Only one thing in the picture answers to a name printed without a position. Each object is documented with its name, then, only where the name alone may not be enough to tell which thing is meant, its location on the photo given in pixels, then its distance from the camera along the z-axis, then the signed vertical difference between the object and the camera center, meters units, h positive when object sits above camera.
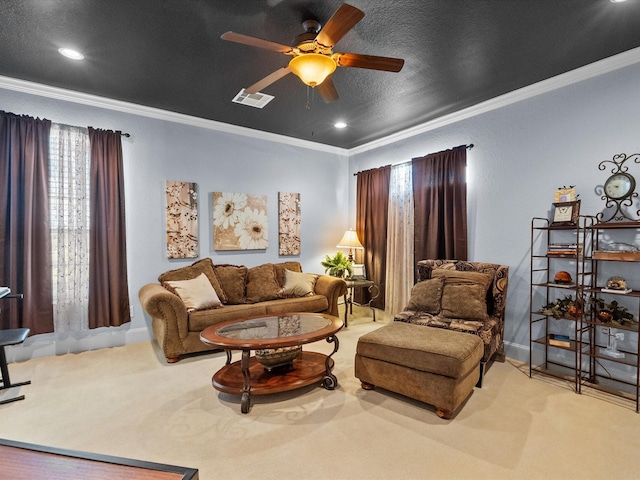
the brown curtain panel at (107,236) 3.62 +0.05
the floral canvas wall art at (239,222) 4.48 +0.24
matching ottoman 2.28 -0.99
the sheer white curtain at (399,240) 4.71 -0.07
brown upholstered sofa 3.31 -0.74
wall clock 2.68 +0.36
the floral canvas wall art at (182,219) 4.14 +0.26
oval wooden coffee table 2.45 -0.95
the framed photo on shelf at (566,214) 2.90 +0.17
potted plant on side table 5.09 -0.48
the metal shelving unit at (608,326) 2.63 -0.78
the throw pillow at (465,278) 3.27 -0.46
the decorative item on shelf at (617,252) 2.51 -0.16
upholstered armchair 3.02 -0.70
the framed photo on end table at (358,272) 5.20 -0.59
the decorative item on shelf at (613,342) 2.74 -0.96
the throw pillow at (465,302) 3.11 -0.68
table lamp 5.21 -0.10
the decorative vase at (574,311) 2.74 -0.68
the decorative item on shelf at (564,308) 2.76 -0.68
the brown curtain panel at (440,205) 3.93 +0.39
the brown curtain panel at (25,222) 3.19 +0.20
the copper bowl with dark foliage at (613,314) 2.57 -0.69
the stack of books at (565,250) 2.82 -0.16
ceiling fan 1.99 +1.23
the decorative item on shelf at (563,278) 2.90 -0.42
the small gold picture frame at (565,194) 2.98 +0.36
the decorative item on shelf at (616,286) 2.57 -0.44
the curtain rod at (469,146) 3.88 +1.07
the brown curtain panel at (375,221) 5.05 +0.24
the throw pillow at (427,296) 3.33 -0.66
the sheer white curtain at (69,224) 3.46 +0.18
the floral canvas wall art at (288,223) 5.08 +0.23
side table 4.87 -0.88
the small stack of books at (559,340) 2.90 -1.00
